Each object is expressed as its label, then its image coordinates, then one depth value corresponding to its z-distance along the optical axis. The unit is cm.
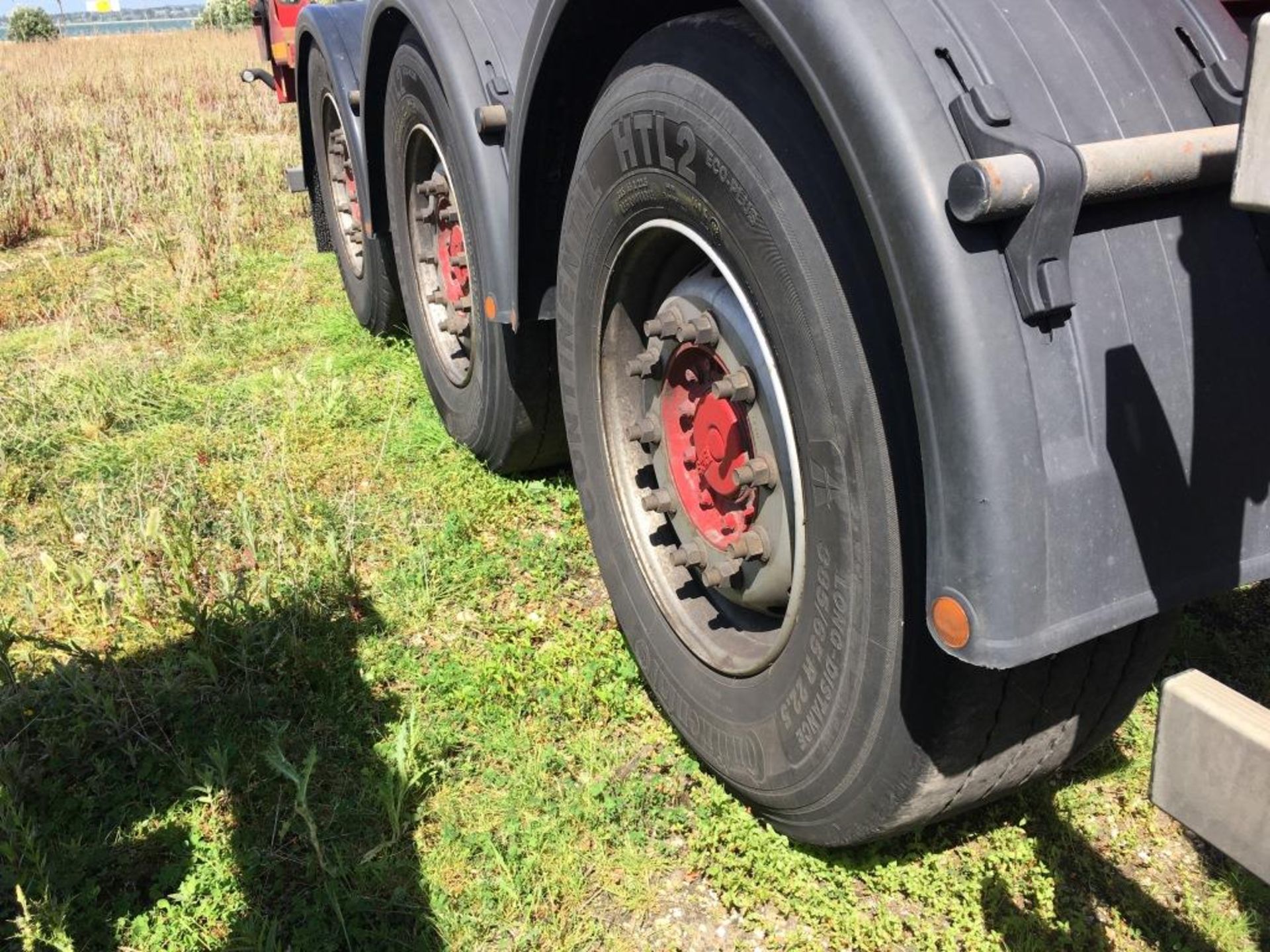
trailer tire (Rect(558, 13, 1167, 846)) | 135
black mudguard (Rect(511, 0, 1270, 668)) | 114
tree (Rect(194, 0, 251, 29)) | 3023
